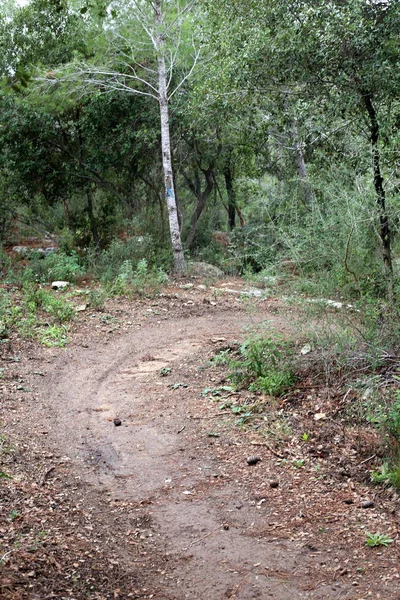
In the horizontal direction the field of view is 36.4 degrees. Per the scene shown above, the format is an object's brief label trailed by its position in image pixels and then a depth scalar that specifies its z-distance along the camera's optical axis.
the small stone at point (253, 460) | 5.21
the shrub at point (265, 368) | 6.50
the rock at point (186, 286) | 13.35
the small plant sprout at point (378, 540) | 3.92
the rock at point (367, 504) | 4.42
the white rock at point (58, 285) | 12.37
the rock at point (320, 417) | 5.79
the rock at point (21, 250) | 16.11
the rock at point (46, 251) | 15.02
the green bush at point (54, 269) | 13.02
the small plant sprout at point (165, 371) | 7.80
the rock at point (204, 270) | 14.96
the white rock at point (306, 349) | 6.69
